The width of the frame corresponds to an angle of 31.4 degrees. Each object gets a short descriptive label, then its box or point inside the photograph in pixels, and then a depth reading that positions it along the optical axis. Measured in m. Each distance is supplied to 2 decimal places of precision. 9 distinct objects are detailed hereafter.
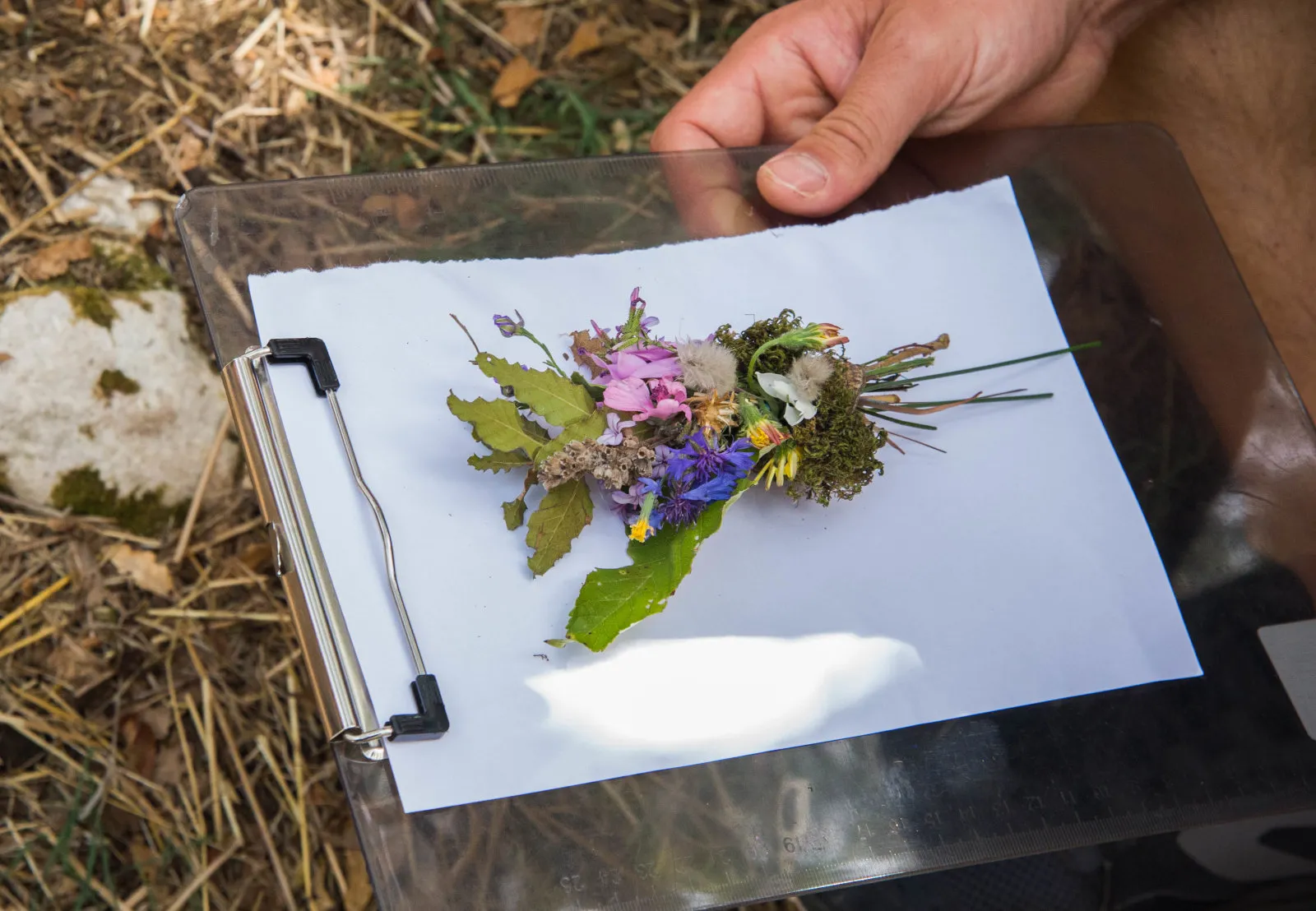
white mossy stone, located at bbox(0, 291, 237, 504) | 0.66
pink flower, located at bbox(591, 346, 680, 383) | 0.56
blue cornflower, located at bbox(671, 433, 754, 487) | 0.55
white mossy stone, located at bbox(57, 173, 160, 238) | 0.70
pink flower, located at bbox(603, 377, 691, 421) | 0.55
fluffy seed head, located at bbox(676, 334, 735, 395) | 0.56
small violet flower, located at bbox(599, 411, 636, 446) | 0.56
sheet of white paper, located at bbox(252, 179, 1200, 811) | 0.56
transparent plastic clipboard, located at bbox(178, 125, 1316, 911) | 0.55
